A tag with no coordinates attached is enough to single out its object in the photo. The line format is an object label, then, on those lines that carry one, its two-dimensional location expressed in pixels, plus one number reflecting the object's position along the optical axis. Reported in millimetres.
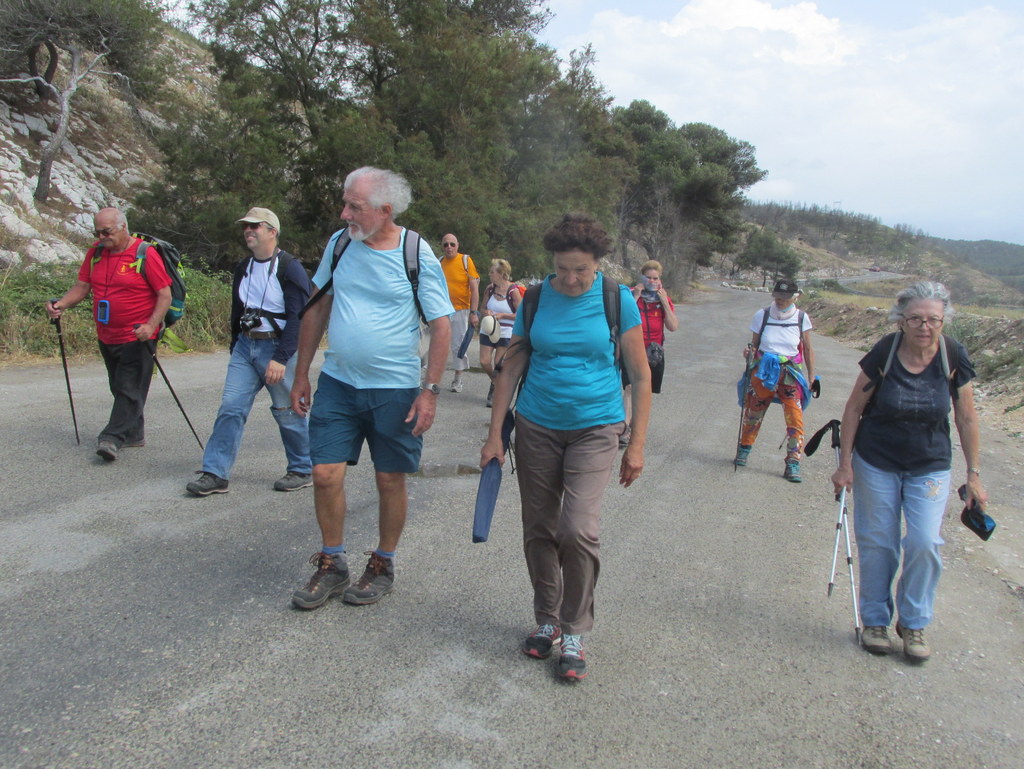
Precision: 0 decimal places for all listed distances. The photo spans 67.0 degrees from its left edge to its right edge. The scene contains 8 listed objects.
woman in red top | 6957
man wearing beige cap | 4840
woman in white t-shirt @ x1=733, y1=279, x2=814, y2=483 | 6582
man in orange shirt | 8914
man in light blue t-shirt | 3355
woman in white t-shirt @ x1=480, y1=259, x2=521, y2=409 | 8453
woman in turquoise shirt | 3055
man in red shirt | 5395
